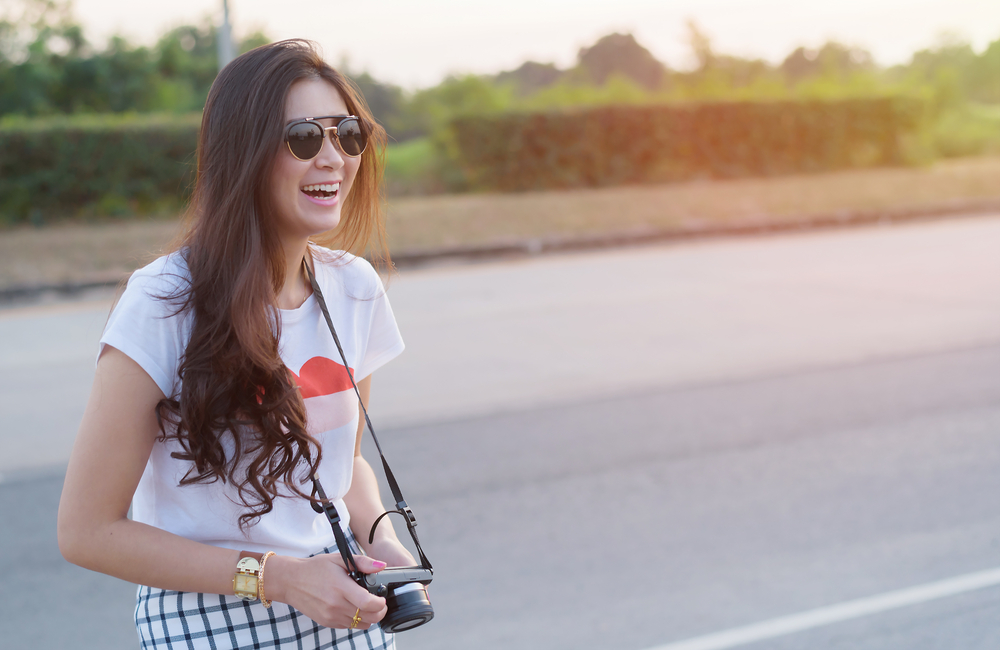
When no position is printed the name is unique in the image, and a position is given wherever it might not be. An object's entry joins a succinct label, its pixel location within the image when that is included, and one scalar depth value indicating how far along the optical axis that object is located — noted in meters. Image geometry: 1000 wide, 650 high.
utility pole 13.33
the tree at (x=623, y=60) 31.52
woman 1.49
